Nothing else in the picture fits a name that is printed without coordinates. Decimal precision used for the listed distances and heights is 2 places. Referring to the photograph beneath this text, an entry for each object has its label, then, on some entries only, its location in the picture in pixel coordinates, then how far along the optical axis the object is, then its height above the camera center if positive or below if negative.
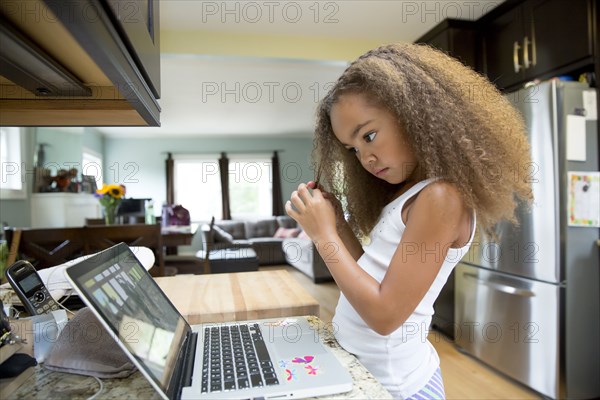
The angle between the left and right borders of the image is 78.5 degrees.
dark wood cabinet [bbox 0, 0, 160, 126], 0.36 +0.19
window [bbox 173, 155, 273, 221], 7.13 +0.25
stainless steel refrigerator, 1.79 -0.38
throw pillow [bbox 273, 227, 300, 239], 6.44 -0.59
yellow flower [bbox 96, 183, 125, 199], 2.74 +0.09
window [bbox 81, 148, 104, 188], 5.22 +0.75
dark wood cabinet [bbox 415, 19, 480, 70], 2.48 +1.07
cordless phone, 0.71 -0.17
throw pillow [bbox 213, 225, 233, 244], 5.59 -0.55
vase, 2.86 -0.08
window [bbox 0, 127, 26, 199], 3.23 +0.46
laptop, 0.44 -0.24
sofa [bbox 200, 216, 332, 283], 4.75 -0.69
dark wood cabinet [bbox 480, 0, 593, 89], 1.88 +0.88
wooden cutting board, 0.81 -0.24
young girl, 0.59 +0.01
